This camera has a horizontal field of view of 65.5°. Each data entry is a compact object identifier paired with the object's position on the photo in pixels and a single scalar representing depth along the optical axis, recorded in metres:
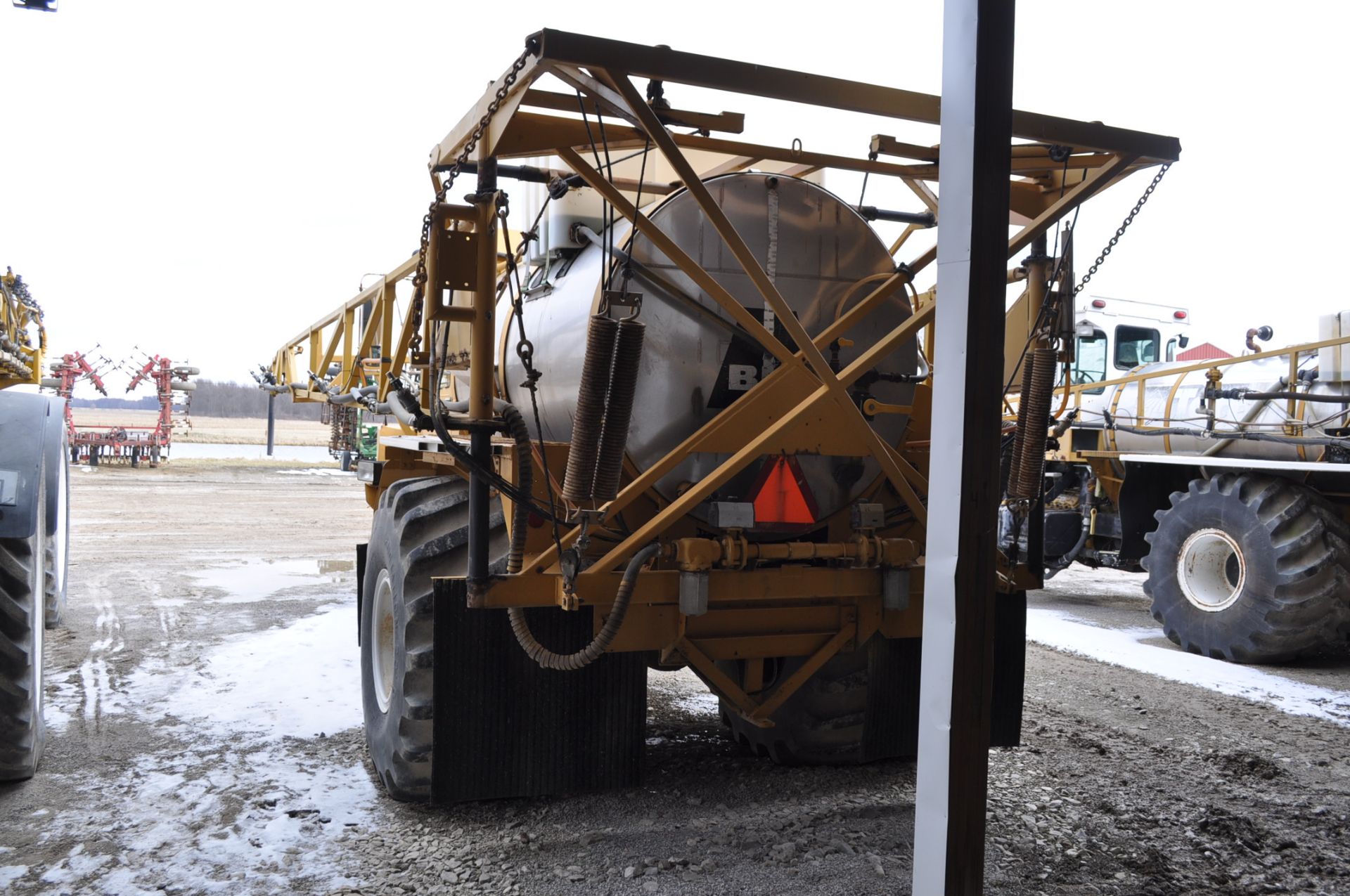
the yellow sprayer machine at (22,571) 4.14
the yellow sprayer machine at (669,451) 3.57
